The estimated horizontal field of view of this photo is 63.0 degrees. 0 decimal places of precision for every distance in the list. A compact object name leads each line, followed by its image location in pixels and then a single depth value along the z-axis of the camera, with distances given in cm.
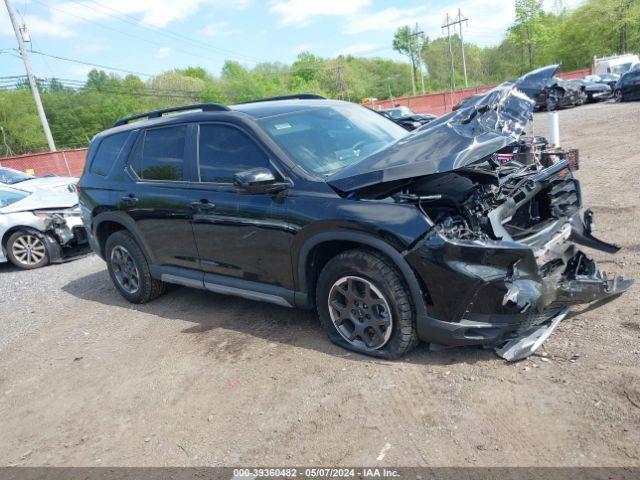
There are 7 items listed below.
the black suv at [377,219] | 331
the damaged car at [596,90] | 2481
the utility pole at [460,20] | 6375
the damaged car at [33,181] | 1110
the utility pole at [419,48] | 8629
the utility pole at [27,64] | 2530
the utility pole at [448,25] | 6519
